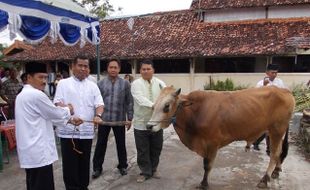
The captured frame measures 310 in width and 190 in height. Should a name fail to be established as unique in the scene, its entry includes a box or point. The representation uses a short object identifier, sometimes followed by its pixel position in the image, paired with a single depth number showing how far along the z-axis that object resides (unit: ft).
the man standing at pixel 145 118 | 11.54
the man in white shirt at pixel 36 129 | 7.48
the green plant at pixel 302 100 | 22.98
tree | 69.13
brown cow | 10.70
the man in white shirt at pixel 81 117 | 9.56
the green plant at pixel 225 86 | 40.32
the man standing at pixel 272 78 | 15.25
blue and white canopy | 13.88
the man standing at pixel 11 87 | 18.60
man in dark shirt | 12.12
